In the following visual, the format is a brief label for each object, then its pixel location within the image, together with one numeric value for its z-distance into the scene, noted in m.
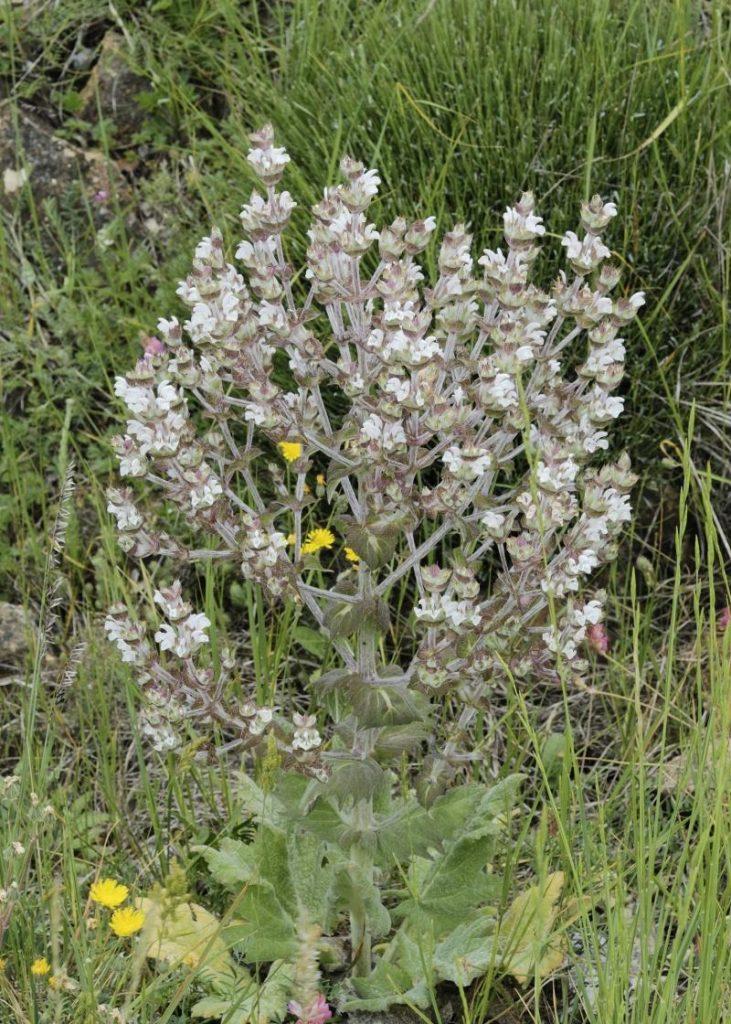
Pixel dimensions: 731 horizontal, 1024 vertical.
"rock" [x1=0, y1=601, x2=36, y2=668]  2.98
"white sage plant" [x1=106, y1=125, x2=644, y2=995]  1.79
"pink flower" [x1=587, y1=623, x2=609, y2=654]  2.54
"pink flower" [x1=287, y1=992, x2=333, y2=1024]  1.91
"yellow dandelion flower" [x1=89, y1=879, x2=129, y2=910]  1.73
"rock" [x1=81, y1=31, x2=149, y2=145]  3.80
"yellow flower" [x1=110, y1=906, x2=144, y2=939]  1.68
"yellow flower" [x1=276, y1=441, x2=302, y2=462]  2.46
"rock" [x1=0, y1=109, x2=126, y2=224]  3.66
